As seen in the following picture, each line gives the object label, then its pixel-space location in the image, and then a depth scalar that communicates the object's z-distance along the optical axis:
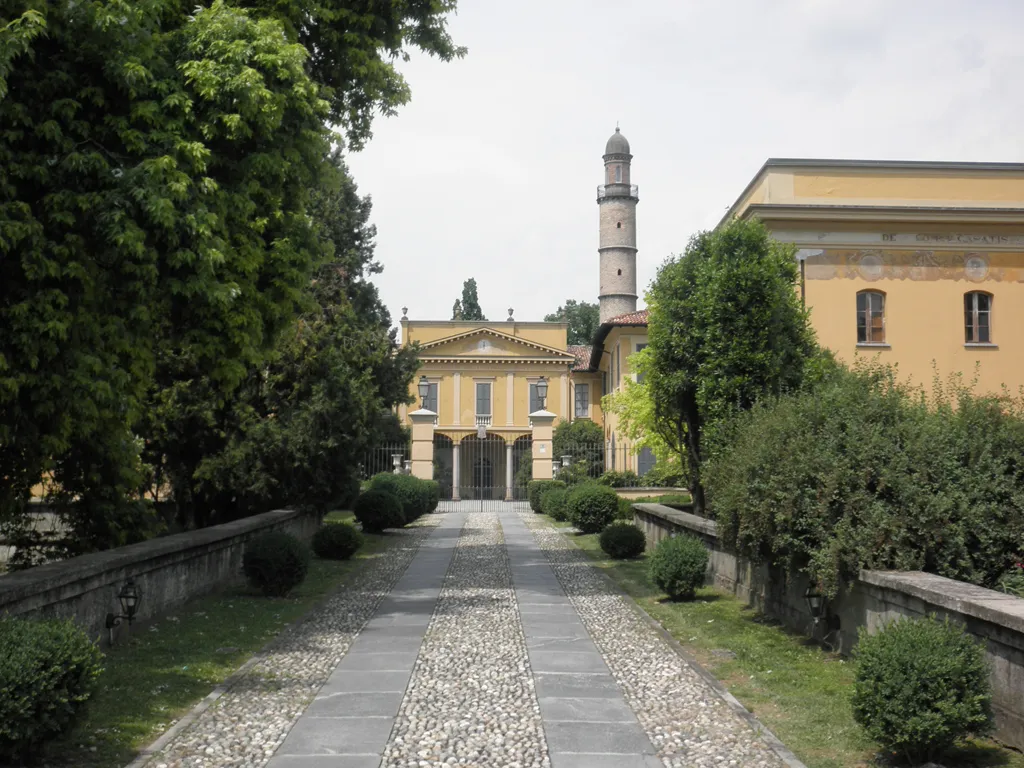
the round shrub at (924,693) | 5.59
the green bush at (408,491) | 27.77
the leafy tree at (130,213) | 8.77
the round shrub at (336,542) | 18.00
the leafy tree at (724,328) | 15.77
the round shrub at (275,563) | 12.93
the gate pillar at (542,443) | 34.62
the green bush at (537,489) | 34.28
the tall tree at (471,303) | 76.50
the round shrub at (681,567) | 12.86
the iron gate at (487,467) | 49.25
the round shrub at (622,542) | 18.89
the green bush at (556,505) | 29.16
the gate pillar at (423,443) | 34.78
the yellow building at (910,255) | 26.00
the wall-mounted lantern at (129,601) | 9.50
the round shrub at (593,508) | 24.42
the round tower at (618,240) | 65.94
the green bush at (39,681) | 5.30
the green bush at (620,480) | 36.49
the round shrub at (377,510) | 24.48
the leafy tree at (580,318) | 86.81
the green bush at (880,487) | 8.16
